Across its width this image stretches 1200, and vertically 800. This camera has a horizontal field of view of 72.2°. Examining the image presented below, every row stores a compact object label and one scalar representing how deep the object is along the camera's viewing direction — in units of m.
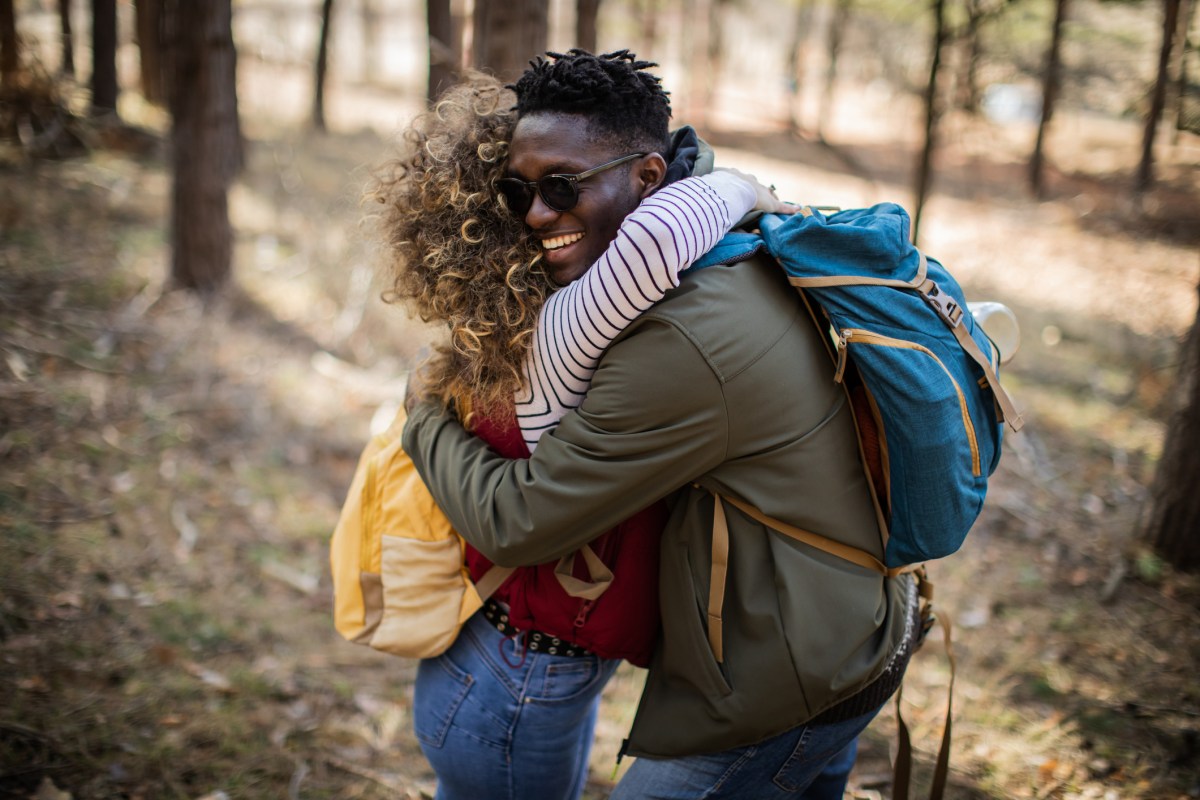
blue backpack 1.55
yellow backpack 1.91
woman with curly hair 1.71
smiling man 1.54
